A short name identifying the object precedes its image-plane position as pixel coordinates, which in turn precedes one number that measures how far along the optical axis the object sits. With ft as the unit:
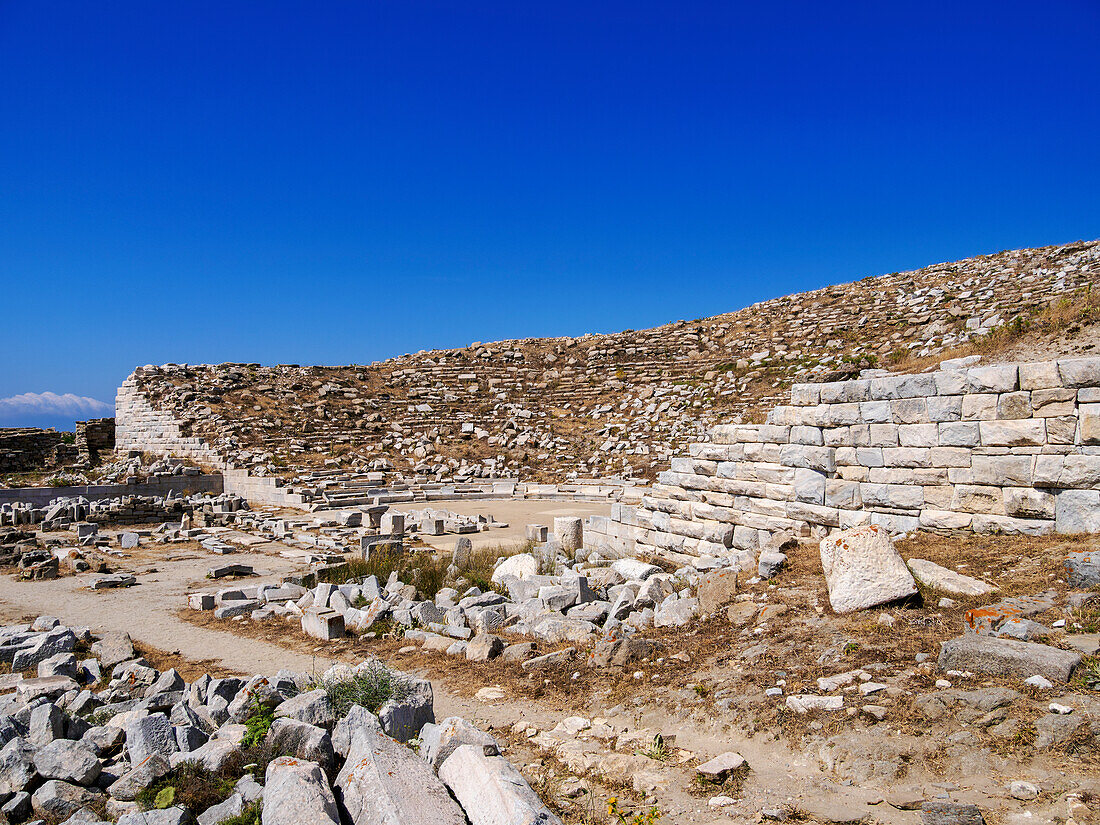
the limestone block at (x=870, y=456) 29.01
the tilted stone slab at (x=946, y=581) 19.75
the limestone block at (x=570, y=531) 44.65
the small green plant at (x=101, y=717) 16.46
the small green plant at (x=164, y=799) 12.03
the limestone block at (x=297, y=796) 11.00
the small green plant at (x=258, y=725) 13.79
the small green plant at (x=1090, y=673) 13.41
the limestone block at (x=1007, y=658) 13.91
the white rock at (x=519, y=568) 34.57
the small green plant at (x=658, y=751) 15.21
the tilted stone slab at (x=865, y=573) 19.47
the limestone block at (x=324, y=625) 27.27
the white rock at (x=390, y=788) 11.14
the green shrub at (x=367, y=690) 16.24
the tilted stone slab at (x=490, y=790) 11.05
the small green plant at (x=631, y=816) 12.58
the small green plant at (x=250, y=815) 11.64
